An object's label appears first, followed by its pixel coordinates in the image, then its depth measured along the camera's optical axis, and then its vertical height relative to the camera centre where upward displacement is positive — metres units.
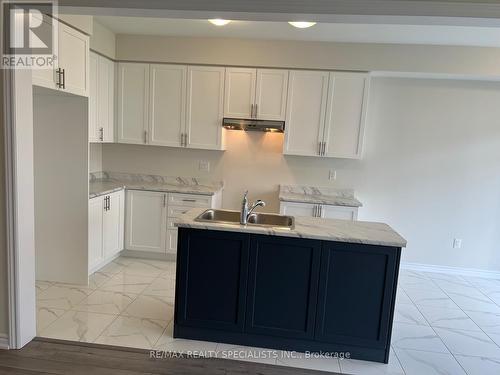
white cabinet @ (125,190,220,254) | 4.38 -0.92
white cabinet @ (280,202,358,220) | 4.19 -0.69
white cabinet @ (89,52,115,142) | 4.01 +0.45
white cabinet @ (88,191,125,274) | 3.76 -1.01
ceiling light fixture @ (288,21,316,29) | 2.46 +0.91
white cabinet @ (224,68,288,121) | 4.30 +0.66
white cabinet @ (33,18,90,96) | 2.88 +0.62
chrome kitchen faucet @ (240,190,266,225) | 2.74 -0.50
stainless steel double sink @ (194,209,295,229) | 2.97 -0.59
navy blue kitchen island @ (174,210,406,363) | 2.54 -1.01
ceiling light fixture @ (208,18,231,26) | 3.07 +1.06
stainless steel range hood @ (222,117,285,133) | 4.31 +0.27
